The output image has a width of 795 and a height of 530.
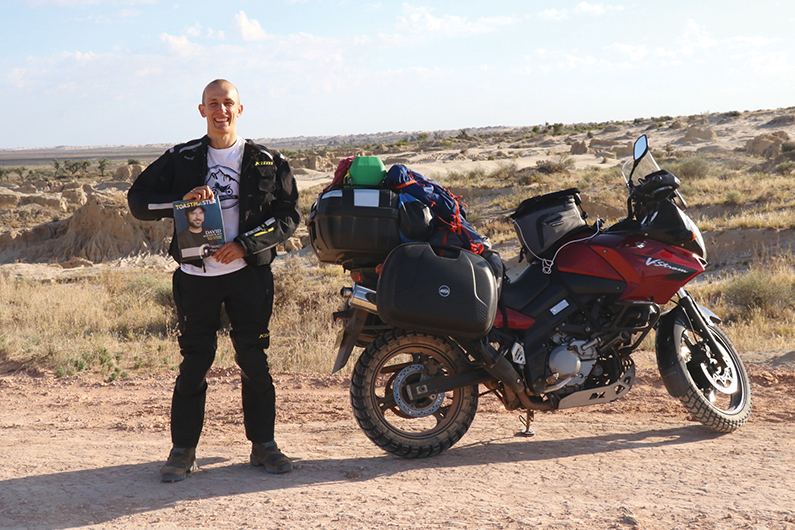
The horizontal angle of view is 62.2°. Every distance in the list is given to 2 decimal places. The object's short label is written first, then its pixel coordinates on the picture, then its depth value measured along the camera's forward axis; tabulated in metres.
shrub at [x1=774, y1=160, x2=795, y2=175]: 23.31
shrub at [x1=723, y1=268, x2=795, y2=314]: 9.40
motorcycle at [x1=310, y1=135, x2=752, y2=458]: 4.10
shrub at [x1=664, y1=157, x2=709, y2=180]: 24.03
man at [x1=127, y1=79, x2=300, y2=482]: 3.85
